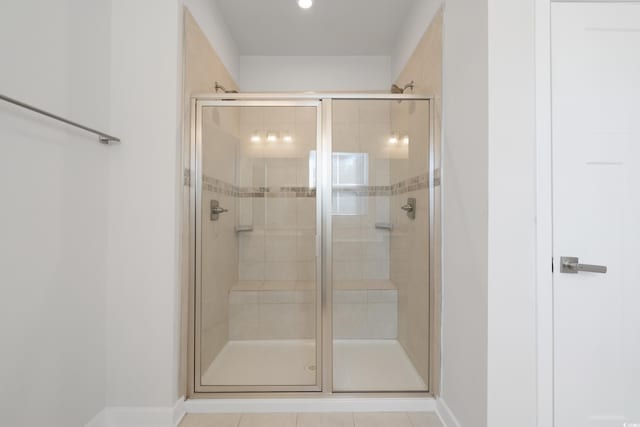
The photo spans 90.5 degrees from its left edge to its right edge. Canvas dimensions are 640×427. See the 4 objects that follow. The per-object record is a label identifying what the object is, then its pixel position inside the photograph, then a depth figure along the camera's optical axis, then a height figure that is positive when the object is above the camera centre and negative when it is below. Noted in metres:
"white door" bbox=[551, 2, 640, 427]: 1.31 -0.11
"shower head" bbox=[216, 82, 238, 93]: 2.39 +1.00
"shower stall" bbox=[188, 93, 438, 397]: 1.91 -0.18
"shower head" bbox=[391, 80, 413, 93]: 2.35 +1.01
